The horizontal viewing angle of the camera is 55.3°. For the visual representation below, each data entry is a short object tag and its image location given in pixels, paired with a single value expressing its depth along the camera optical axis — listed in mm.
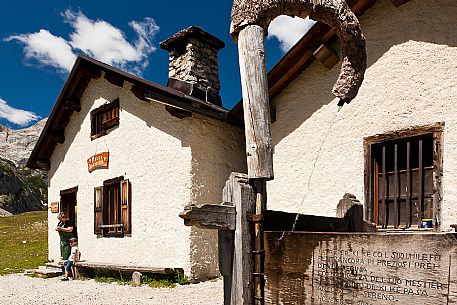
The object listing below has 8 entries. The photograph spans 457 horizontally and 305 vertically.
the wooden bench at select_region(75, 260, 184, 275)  7923
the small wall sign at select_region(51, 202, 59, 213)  12531
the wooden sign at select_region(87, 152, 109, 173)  10141
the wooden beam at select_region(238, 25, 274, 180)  2896
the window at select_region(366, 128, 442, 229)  5746
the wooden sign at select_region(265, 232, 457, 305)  2072
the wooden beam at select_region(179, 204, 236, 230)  2744
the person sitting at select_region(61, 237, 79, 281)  10156
